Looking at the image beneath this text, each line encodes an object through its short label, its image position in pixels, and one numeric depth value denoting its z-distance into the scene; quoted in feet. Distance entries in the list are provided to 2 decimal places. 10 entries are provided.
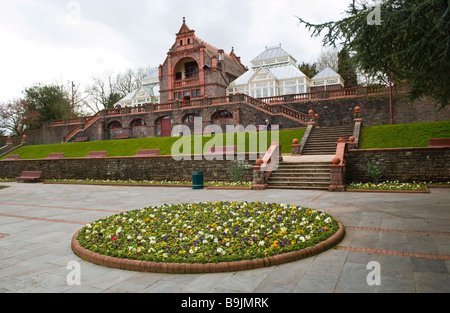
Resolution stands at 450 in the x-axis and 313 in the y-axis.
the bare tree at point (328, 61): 162.50
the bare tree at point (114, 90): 185.77
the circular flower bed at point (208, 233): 15.54
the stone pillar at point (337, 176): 41.25
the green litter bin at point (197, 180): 50.90
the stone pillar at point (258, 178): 46.19
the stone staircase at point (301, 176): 44.11
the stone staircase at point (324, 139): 60.37
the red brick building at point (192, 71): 125.70
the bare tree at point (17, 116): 140.15
